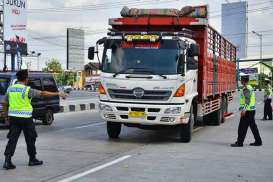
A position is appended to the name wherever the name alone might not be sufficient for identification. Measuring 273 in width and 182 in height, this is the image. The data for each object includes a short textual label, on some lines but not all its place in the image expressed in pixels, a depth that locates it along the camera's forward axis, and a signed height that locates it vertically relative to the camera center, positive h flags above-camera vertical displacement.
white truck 12.21 +0.28
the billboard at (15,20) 35.38 +4.43
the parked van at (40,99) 16.84 -0.29
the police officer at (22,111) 9.21 -0.46
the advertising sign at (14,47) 34.73 +2.52
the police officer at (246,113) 12.36 -0.63
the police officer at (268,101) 21.88 -0.61
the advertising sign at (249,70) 106.25 +3.33
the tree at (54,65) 128.88 +4.98
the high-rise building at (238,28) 122.24 +14.34
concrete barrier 27.05 -1.21
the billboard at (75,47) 81.95 +5.97
